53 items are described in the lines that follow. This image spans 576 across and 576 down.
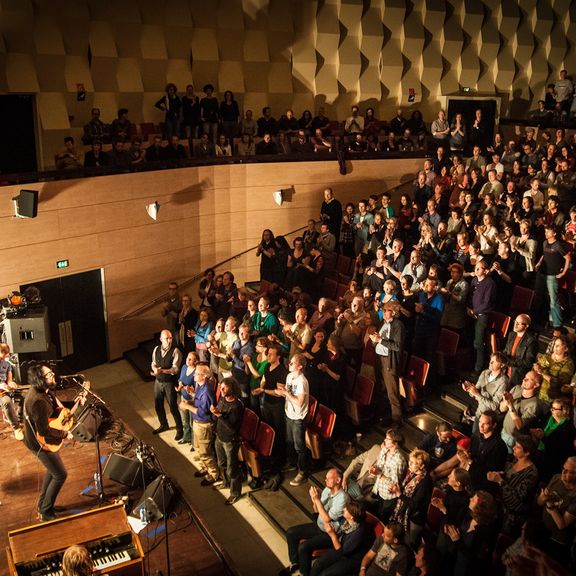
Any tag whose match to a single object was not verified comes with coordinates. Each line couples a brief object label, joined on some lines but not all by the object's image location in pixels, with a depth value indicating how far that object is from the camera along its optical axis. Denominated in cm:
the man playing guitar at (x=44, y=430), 576
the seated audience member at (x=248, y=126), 1212
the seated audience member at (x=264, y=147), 1164
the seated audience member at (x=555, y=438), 534
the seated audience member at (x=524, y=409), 563
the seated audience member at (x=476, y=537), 466
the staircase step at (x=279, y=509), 650
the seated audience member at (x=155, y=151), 1065
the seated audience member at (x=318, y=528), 547
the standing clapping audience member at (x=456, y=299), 750
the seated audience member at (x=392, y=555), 479
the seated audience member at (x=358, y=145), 1220
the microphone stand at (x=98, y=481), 630
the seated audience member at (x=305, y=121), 1265
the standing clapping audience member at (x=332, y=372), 701
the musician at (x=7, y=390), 631
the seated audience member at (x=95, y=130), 1086
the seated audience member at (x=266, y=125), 1237
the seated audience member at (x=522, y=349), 636
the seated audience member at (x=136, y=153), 1037
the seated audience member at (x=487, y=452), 544
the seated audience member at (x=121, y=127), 1092
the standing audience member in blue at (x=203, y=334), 827
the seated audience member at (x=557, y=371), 596
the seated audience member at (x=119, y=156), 1022
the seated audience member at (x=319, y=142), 1198
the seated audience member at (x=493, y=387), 594
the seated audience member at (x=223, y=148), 1156
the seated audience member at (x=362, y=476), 571
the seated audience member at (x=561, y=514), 465
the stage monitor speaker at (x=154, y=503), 597
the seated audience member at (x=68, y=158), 986
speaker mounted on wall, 861
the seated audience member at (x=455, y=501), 495
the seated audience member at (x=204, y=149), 1134
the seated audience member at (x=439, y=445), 571
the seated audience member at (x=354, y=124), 1302
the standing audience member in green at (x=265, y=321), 806
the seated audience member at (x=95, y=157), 996
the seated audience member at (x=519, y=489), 505
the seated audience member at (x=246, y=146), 1177
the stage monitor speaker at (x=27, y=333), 709
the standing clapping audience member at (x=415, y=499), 527
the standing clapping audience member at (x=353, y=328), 736
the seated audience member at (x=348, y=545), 525
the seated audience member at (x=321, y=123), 1274
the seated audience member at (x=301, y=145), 1199
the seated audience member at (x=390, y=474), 555
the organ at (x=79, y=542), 471
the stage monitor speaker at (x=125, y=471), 640
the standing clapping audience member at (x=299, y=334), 727
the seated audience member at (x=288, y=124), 1248
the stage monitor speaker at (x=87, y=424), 676
